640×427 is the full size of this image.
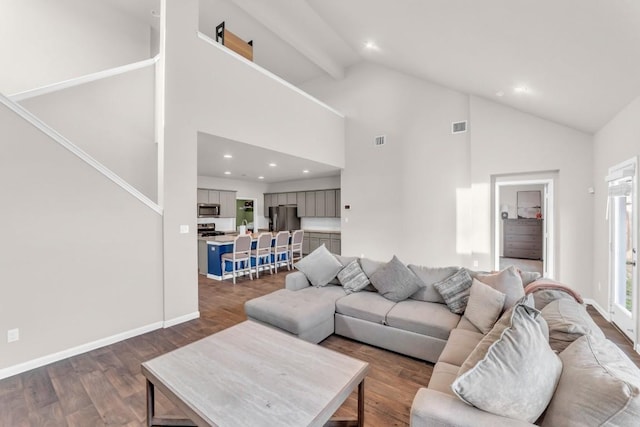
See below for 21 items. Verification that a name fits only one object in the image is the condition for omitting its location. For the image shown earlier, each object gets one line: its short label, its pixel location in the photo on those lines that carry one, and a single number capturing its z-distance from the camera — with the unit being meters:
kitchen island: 5.87
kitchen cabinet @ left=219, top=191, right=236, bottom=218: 8.30
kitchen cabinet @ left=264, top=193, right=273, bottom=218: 9.80
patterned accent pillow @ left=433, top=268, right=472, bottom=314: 2.76
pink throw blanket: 2.26
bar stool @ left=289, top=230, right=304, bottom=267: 7.04
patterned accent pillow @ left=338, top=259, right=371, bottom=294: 3.47
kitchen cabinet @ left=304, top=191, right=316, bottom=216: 8.68
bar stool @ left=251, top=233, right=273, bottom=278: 6.04
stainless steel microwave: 7.64
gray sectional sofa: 1.03
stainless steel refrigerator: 9.17
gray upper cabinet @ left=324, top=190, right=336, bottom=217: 8.28
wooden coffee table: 1.34
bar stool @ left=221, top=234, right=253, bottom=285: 5.48
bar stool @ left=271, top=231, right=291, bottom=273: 6.59
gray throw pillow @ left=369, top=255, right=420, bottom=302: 3.11
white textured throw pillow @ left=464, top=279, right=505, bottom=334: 2.28
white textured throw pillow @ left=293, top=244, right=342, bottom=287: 3.70
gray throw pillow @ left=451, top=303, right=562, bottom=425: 1.15
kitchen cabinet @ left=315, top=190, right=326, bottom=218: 8.49
